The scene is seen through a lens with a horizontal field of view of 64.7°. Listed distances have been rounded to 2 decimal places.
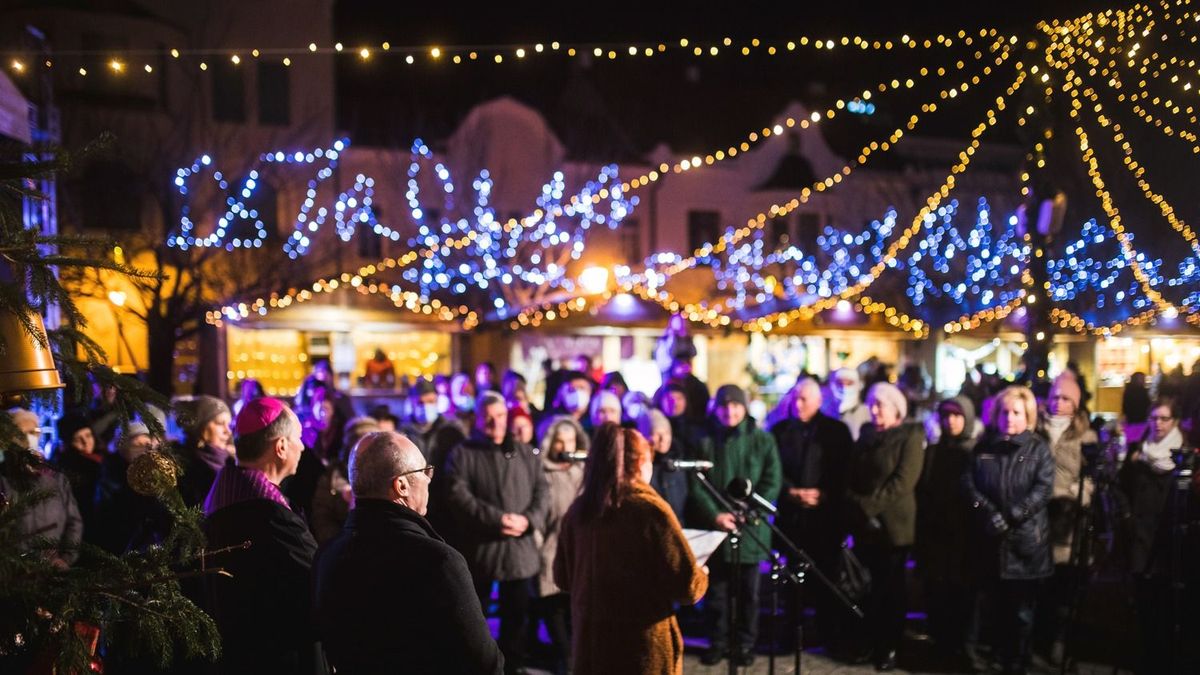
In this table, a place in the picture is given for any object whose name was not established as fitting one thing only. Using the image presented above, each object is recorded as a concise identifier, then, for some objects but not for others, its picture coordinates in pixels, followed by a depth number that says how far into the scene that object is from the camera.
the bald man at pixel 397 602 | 3.07
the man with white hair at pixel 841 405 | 9.60
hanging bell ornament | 2.48
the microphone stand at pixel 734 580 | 5.07
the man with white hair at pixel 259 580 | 3.47
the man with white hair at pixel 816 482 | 7.41
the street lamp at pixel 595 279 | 16.02
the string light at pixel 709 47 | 7.28
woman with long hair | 4.40
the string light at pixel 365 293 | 16.06
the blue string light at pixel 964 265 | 27.03
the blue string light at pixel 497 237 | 22.22
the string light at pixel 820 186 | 8.69
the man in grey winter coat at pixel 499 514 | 6.43
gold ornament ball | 2.69
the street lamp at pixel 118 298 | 17.60
